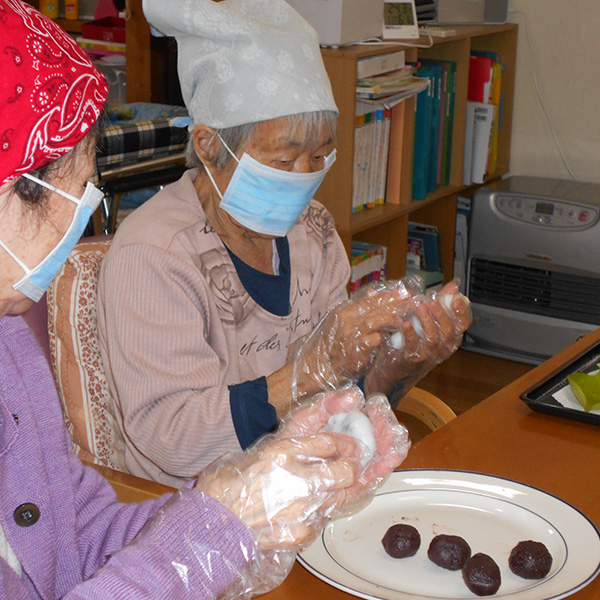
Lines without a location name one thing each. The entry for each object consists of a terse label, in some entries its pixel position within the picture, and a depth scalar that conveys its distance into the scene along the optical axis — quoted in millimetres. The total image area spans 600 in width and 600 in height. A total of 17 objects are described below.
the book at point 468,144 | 3307
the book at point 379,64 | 2510
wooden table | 1161
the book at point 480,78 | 3277
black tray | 1329
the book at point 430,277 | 3305
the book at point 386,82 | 2541
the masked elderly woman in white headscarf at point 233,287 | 1330
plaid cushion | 2102
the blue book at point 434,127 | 3033
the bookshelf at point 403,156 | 2545
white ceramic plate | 939
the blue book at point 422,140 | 3018
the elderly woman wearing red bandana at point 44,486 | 758
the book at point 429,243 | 3389
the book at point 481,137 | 3275
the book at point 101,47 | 3148
